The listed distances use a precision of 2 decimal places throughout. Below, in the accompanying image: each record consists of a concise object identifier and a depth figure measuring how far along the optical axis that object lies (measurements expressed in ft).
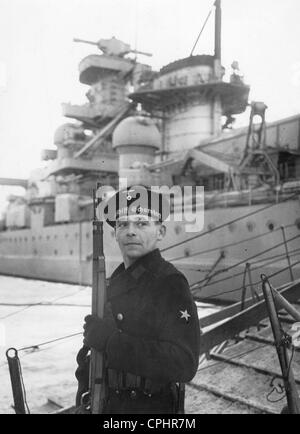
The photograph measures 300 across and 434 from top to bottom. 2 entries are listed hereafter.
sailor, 7.11
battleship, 16.85
